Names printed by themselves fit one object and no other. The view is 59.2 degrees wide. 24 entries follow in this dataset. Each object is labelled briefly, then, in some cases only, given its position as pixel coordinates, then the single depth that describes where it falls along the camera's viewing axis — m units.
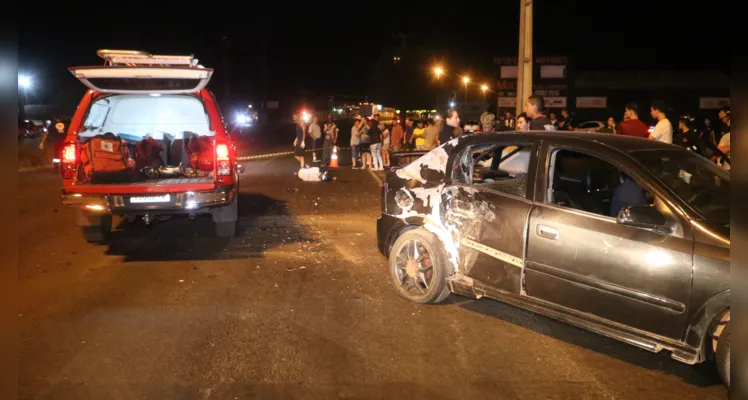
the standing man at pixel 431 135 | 20.48
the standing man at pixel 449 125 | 12.26
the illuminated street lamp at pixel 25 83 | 48.53
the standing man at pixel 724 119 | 12.19
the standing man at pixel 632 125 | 8.98
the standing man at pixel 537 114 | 9.52
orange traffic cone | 20.92
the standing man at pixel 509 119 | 20.40
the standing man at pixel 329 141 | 20.19
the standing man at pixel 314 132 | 21.09
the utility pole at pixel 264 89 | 53.53
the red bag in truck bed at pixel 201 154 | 9.13
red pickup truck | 7.92
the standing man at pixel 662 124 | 8.92
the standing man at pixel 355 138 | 20.70
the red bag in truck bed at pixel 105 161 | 8.09
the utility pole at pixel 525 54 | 14.23
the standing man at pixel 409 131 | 26.00
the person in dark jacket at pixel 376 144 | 19.54
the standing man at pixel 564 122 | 15.75
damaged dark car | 4.29
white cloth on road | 16.89
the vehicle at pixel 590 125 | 31.91
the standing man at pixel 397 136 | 21.23
